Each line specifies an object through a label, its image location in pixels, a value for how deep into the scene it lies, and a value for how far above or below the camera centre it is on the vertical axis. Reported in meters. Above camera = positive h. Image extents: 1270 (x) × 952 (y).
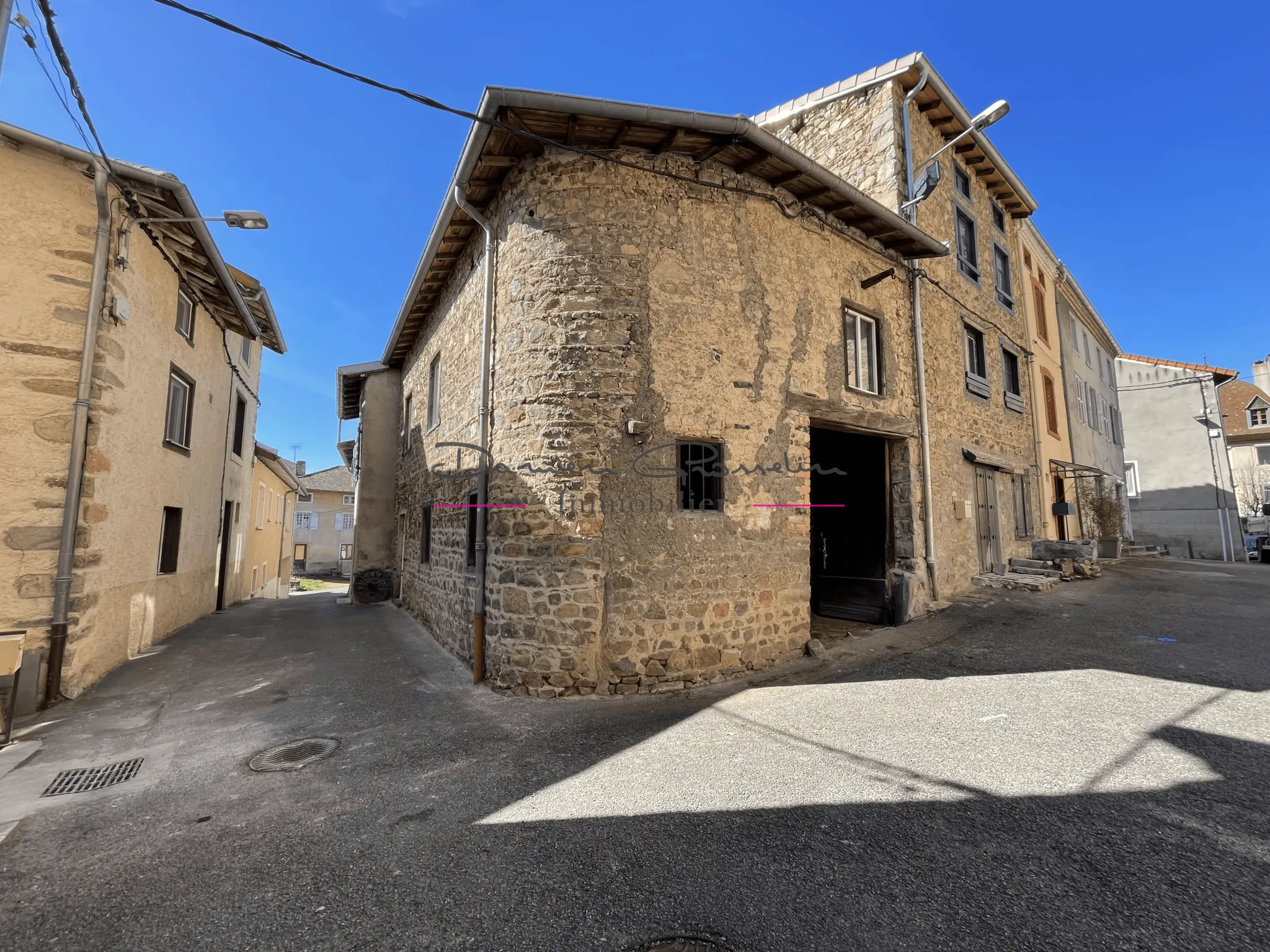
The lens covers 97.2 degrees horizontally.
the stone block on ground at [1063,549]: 10.52 -0.25
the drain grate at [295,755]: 3.86 -1.58
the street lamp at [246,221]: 5.98 +3.36
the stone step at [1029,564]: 10.23 -0.50
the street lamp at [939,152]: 7.87 +5.93
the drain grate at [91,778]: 3.49 -1.58
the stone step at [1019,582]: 9.12 -0.76
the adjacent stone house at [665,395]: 5.42 +1.59
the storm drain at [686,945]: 2.09 -1.53
